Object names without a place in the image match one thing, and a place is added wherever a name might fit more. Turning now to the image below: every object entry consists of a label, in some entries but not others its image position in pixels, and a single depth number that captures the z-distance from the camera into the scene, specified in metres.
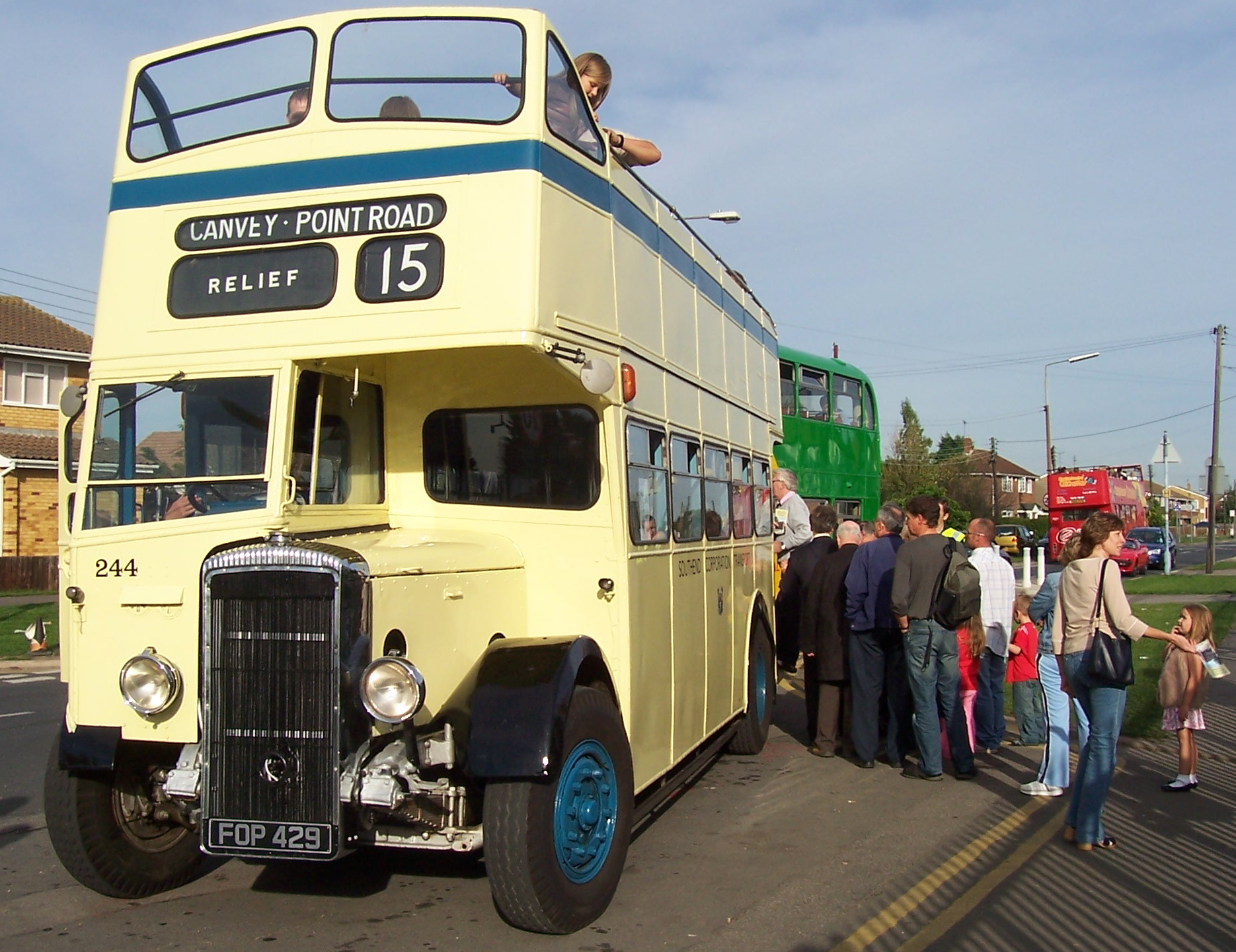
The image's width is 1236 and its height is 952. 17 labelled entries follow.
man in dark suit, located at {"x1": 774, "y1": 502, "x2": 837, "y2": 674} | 10.31
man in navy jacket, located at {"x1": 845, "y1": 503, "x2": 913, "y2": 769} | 8.93
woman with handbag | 6.40
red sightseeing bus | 46.84
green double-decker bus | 19.78
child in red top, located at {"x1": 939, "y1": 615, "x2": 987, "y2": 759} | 9.05
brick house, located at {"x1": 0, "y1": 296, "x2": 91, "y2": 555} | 33.50
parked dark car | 45.59
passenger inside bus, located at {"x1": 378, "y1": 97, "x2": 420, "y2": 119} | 5.82
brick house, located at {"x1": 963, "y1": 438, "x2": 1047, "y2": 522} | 85.12
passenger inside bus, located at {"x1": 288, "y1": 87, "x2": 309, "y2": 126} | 5.82
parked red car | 41.22
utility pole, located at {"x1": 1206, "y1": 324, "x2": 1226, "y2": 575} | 41.75
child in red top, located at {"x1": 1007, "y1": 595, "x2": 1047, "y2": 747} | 9.76
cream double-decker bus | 4.86
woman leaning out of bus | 7.15
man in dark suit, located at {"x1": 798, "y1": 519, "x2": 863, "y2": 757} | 9.48
